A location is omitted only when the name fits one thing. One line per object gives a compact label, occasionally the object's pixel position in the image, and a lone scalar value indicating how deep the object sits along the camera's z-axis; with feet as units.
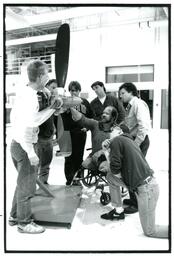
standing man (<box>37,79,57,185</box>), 11.24
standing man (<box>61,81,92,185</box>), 11.68
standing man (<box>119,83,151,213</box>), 10.19
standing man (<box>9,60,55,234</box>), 7.53
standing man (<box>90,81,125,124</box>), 11.90
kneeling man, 7.82
